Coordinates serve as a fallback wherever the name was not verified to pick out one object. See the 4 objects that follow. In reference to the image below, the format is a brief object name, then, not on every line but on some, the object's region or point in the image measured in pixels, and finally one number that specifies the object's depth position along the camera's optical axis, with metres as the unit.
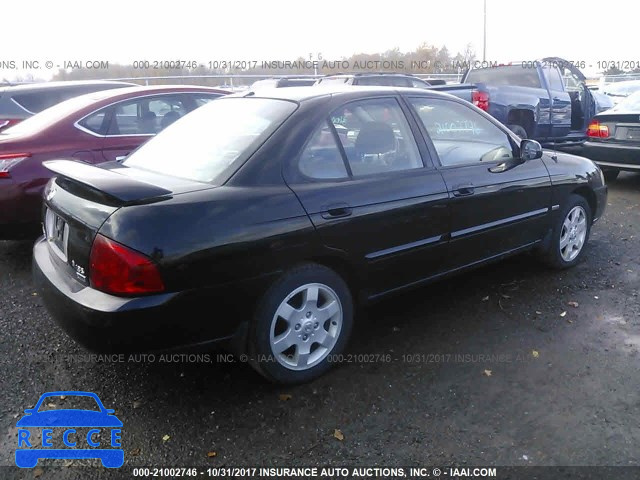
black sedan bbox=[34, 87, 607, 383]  2.53
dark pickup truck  9.62
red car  4.51
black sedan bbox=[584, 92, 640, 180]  7.42
